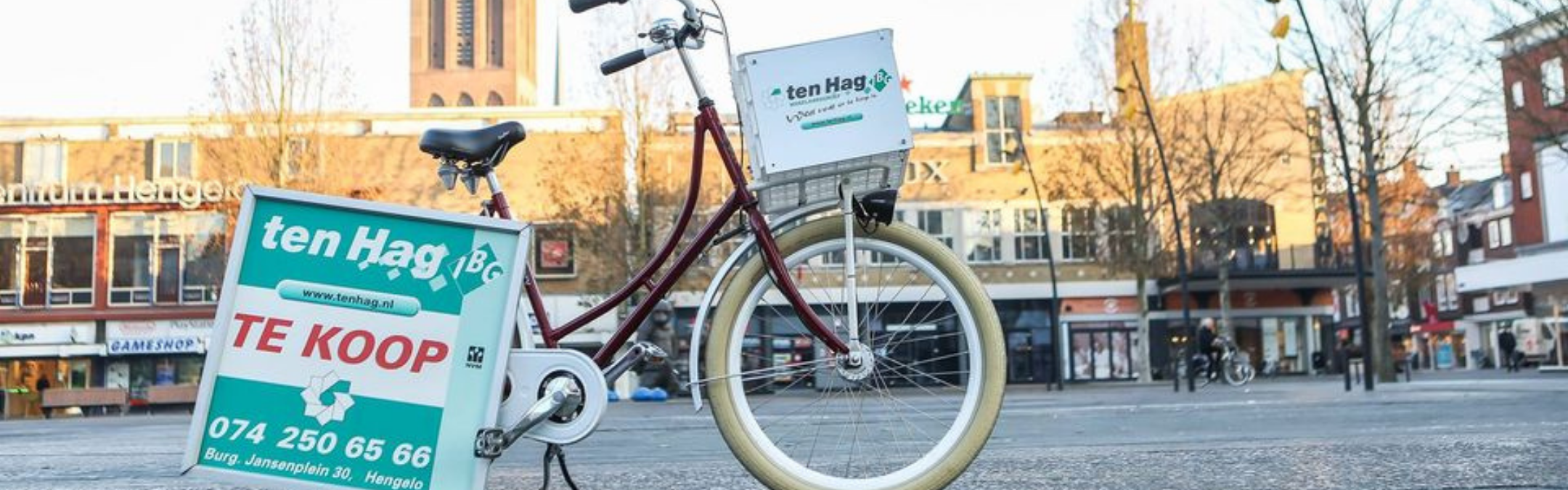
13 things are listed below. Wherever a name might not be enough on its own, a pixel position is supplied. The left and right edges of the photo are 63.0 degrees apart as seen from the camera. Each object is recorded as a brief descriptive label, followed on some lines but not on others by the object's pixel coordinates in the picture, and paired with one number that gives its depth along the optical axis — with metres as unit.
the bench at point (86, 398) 30.80
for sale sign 2.80
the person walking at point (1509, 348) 47.58
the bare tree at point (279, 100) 34.69
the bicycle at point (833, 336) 3.12
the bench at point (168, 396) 31.00
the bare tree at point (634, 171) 34.25
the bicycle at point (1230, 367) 31.55
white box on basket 3.05
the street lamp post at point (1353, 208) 23.66
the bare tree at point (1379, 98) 28.55
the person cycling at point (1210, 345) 31.53
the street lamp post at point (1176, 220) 32.41
